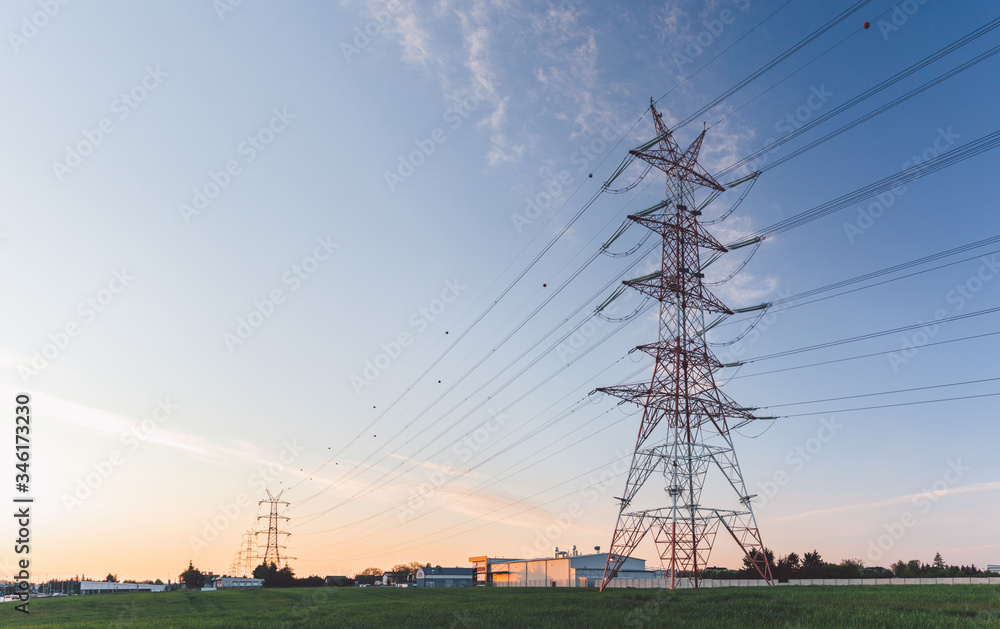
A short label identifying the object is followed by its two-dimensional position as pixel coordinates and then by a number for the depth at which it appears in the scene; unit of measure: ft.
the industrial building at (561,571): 308.60
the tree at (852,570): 233.94
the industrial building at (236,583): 516.32
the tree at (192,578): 624.18
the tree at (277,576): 461.70
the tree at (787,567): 206.14
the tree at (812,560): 254.86
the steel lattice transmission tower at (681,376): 137.49
